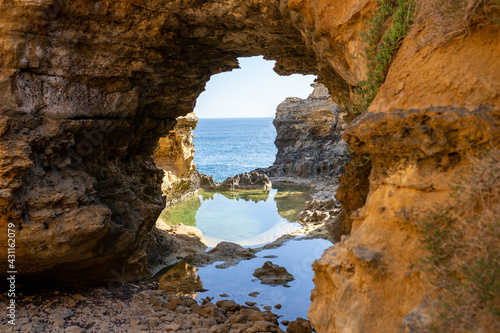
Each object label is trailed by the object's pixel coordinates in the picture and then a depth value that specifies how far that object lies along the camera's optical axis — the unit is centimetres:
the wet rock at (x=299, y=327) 606
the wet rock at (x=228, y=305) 694
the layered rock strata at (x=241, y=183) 2622
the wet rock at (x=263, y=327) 569
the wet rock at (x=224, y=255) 1025
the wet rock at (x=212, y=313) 635
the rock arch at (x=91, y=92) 556
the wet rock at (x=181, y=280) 834
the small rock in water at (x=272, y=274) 877
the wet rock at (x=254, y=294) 802
